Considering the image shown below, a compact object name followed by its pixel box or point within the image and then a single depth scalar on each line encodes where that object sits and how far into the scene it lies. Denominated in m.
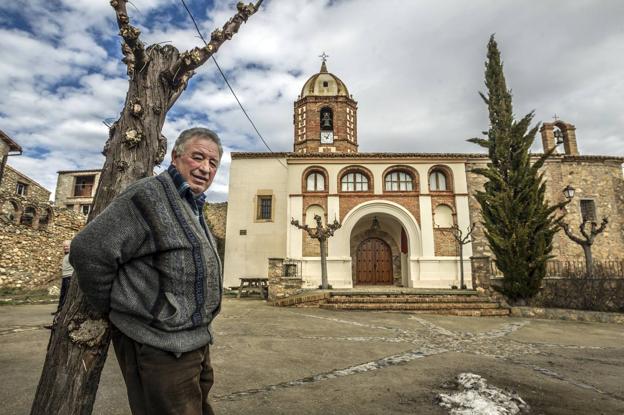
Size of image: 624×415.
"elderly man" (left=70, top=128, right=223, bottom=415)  1.29
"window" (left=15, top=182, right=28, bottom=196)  20.54
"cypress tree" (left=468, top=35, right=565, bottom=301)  10.18
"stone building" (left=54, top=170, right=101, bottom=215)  31.55
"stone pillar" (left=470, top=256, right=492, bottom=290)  11.65
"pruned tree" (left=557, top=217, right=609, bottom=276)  11.40
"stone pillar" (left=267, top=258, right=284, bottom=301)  11.05
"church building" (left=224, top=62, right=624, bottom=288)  16.14
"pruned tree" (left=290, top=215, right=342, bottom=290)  13.46
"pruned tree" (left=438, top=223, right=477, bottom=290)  14.69
